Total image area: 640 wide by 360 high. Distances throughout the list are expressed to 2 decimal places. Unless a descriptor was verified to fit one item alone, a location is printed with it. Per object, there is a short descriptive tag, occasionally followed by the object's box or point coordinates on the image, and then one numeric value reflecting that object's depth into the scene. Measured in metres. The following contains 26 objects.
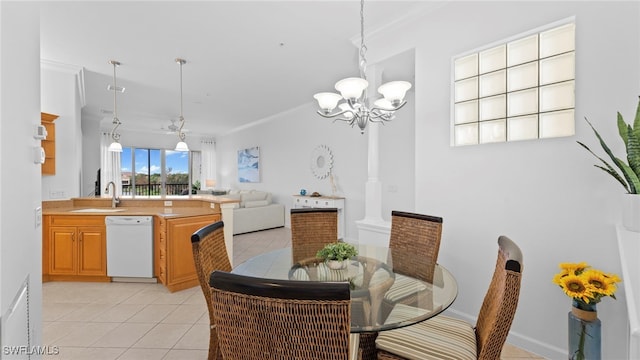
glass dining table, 1.30
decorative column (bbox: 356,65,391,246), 3.22
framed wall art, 8.43
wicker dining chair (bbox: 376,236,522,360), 1.13
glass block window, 1.96
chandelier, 1.91
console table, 5.66
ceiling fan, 8.31
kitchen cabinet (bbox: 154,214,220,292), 3.28
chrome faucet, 4.07
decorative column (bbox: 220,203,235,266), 3.62
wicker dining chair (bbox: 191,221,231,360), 1.55
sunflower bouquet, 1.55
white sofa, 6.29
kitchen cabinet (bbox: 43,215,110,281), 3.51
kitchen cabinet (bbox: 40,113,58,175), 3.81
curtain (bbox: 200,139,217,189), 10.41
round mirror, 6.13
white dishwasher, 3.46
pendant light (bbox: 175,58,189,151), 4.26
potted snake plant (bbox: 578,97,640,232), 1.51
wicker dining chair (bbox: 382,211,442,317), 1.54
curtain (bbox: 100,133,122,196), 8.40
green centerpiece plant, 1.79
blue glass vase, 1.64
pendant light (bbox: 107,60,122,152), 3.92
